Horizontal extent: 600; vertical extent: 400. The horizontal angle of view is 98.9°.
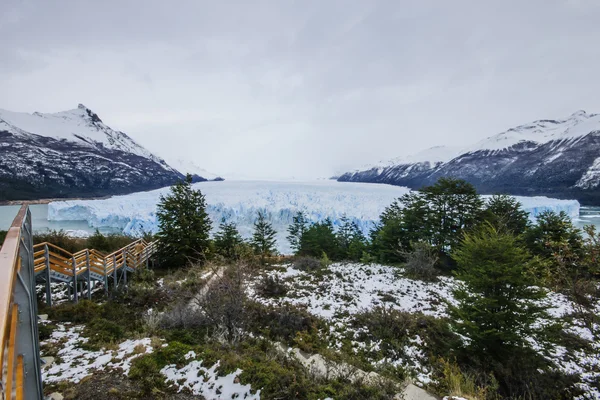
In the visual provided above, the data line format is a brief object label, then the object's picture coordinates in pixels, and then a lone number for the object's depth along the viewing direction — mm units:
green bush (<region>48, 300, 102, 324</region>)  7203
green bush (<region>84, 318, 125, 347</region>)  5914
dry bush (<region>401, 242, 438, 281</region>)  15234
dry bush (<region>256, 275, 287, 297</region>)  11977
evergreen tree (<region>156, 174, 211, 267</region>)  15734
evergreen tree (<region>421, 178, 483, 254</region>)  20359
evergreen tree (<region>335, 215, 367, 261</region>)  26969
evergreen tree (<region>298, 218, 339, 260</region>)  27122
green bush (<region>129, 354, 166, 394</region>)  4254
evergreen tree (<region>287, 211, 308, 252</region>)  32797
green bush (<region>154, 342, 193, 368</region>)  4949
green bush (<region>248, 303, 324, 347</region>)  7973
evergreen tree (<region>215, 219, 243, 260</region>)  22755
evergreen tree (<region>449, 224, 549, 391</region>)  6961
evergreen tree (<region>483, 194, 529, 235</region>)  23050
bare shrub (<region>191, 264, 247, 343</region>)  6848
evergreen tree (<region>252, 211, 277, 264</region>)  28086
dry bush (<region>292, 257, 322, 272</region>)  16594
